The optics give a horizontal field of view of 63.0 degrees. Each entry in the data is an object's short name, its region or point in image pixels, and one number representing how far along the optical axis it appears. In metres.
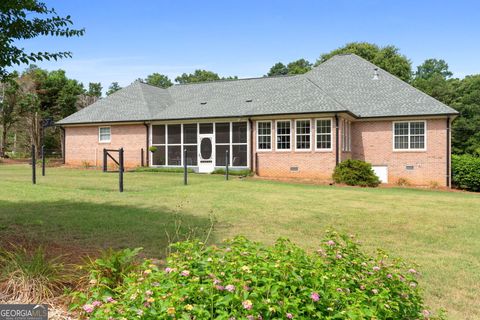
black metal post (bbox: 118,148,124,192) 13.99
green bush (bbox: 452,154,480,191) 20.73
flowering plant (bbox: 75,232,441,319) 2.38
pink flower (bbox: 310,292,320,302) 2.46
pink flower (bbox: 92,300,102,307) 2.64
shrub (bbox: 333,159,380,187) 19.67
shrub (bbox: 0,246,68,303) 3.59
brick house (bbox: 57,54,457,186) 21.67
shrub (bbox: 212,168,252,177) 22.77
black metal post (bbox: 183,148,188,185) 17.15
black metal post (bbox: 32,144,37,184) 16.00
